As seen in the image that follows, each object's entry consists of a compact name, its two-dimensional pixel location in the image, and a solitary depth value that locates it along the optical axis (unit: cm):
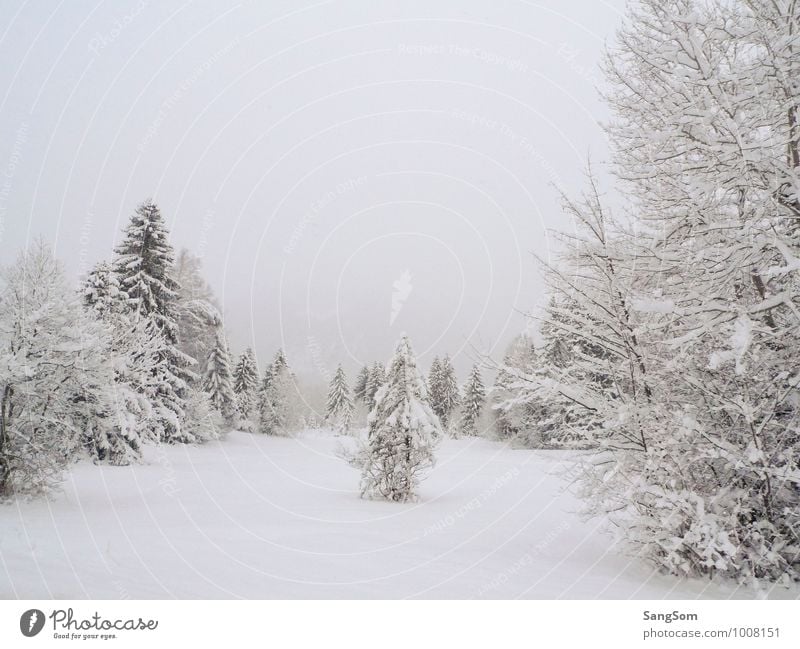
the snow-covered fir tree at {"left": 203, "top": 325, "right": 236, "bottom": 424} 3206
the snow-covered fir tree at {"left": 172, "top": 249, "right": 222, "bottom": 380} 3061
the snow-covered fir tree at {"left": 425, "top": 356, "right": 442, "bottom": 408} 4375
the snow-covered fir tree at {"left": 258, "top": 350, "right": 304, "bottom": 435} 4019
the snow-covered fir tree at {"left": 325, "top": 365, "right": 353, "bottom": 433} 4747
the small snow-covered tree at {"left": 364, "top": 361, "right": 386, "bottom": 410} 3686
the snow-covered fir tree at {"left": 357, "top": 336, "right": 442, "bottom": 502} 1323
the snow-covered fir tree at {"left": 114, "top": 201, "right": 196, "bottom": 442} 2394
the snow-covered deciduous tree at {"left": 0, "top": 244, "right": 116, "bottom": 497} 984
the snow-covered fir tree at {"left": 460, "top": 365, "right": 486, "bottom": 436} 4396
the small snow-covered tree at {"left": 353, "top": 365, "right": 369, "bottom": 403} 5036
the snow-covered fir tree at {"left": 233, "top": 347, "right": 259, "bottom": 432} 3806
